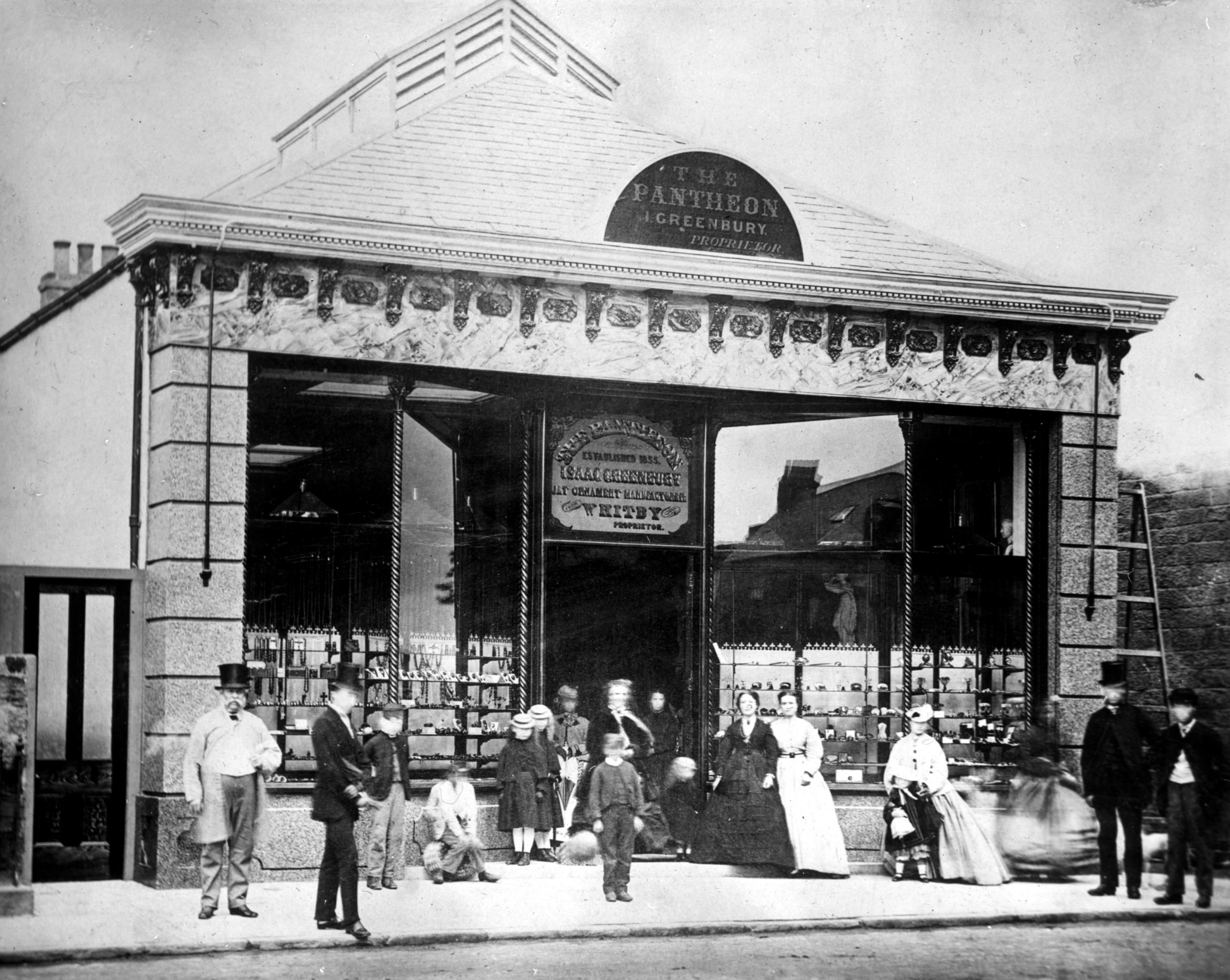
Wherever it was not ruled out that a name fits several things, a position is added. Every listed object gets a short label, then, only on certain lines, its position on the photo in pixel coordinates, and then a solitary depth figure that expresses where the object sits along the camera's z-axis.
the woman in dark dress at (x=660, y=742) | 13.19
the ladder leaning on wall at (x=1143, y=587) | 14.02
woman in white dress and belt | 12.61
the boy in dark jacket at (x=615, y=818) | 11.50
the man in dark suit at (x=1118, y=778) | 12.27
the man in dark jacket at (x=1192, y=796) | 12.01
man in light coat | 10.53
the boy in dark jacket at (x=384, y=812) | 11.56
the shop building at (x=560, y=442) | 11.70
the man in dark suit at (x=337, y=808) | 9.95
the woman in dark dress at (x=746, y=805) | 12.58
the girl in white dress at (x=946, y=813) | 12.59
